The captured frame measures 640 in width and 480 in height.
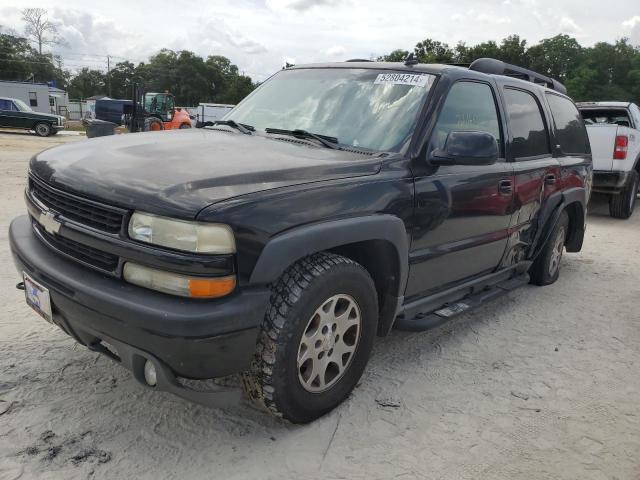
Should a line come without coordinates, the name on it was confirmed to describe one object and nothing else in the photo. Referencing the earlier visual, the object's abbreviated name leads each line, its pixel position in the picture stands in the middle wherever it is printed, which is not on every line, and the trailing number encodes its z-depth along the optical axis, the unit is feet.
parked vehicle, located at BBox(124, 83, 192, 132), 47.55
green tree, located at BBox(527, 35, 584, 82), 215.10
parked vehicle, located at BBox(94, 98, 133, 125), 106.22
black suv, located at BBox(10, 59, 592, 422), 6.98
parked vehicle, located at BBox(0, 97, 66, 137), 77.77
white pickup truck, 28.90
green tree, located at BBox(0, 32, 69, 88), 211.82
